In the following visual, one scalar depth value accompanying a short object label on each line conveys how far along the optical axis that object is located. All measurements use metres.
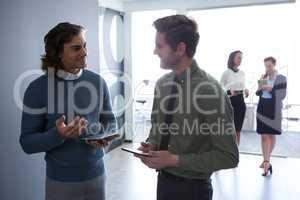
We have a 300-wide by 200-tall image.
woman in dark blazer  4.00
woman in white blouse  4.26
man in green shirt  1.17
